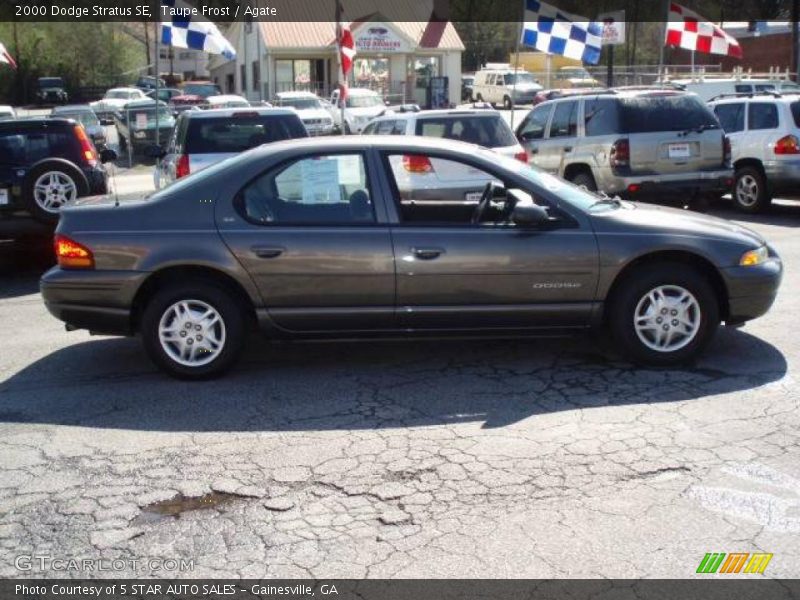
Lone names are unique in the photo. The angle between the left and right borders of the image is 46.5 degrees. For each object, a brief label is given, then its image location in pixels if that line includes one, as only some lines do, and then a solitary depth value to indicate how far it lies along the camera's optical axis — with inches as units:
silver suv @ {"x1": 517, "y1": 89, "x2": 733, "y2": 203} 489.7
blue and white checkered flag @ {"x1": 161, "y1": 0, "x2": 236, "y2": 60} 717.9
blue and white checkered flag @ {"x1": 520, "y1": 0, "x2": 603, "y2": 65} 732.7
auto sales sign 1745.8
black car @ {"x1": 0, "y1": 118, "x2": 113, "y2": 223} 390.3
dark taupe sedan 234.2
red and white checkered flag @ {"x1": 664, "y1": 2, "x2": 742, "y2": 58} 823.1
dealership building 1743.4
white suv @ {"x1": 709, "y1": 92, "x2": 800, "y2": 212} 516.1
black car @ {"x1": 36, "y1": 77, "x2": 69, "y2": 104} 1960.6
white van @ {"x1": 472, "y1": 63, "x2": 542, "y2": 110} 1849.2
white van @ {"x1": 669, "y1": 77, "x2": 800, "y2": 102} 1096.2
